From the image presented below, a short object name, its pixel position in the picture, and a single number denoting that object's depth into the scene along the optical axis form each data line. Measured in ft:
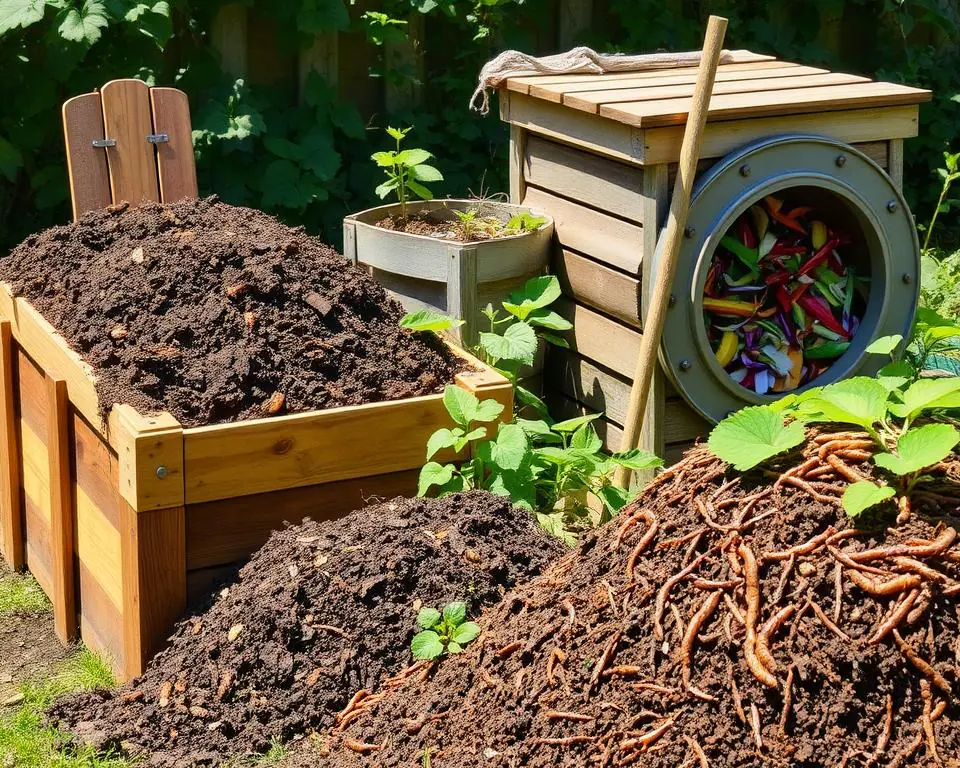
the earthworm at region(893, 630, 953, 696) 6.88
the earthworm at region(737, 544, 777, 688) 6.96
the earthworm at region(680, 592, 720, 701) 7.17
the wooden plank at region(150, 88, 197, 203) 13.87
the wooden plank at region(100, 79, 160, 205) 13.61
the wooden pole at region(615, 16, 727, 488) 11.48
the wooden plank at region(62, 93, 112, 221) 13.52
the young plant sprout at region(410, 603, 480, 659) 8.90
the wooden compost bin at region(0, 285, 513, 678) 9.71
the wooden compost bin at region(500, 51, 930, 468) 12.04
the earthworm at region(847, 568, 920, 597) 7.00
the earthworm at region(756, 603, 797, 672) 7.01
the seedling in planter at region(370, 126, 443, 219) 13.69
